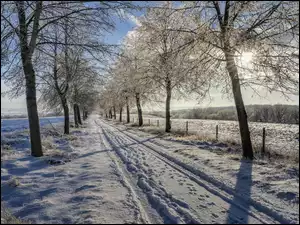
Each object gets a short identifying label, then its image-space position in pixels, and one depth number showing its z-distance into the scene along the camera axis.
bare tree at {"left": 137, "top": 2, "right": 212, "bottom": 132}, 9.79
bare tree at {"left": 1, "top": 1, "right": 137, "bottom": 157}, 7.96
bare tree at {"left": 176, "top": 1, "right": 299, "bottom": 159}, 7.86
